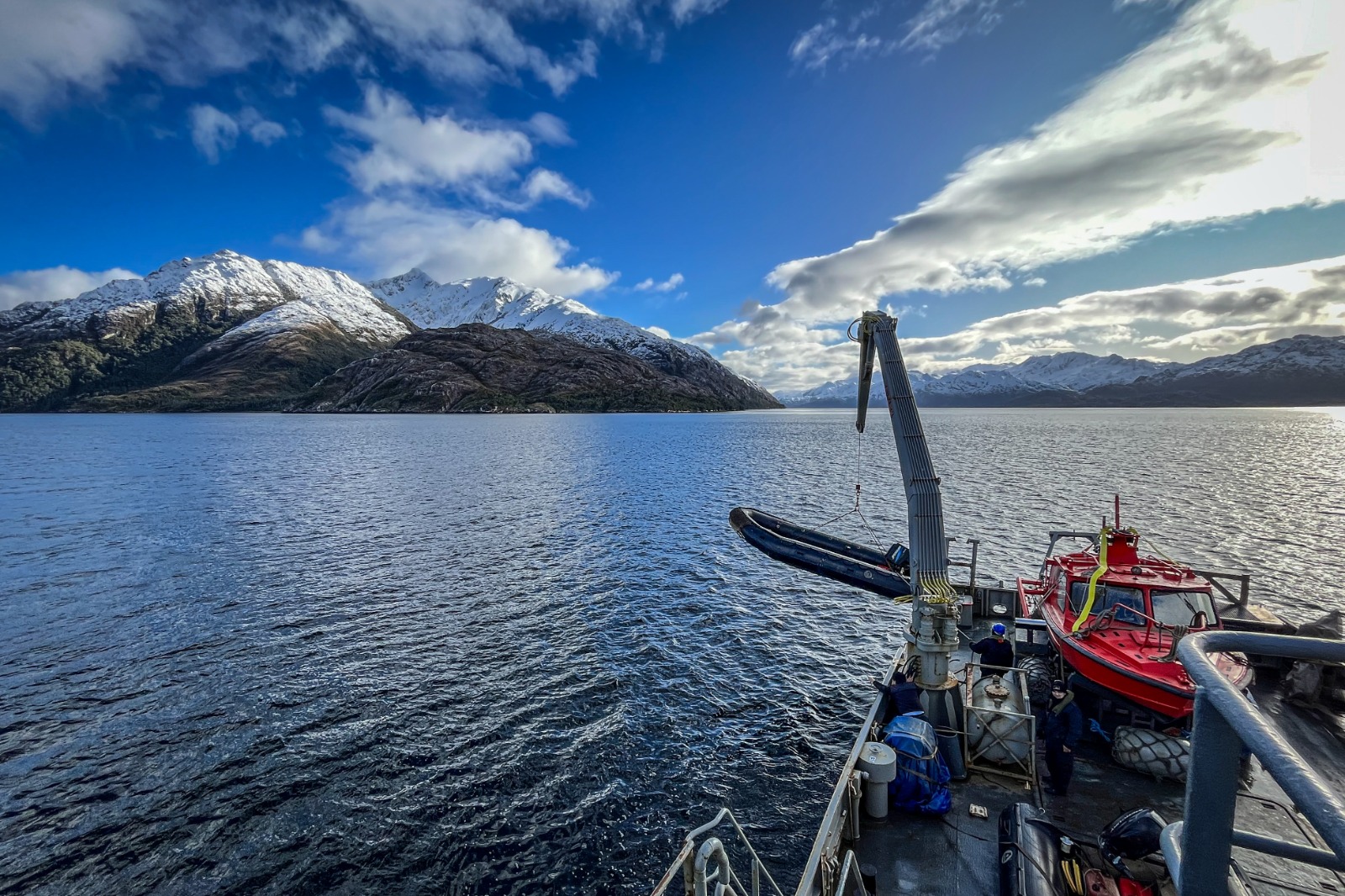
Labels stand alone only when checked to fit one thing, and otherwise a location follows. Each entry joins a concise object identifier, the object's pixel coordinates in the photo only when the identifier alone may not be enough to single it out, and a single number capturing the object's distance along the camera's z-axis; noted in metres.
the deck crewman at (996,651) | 16.75
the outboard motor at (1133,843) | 9.91
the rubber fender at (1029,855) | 9.40
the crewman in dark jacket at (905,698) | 13.90
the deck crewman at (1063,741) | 12.29
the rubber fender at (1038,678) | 16.02
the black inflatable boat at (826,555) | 22.64
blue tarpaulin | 11.81
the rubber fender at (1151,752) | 12.91
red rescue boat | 13.74
